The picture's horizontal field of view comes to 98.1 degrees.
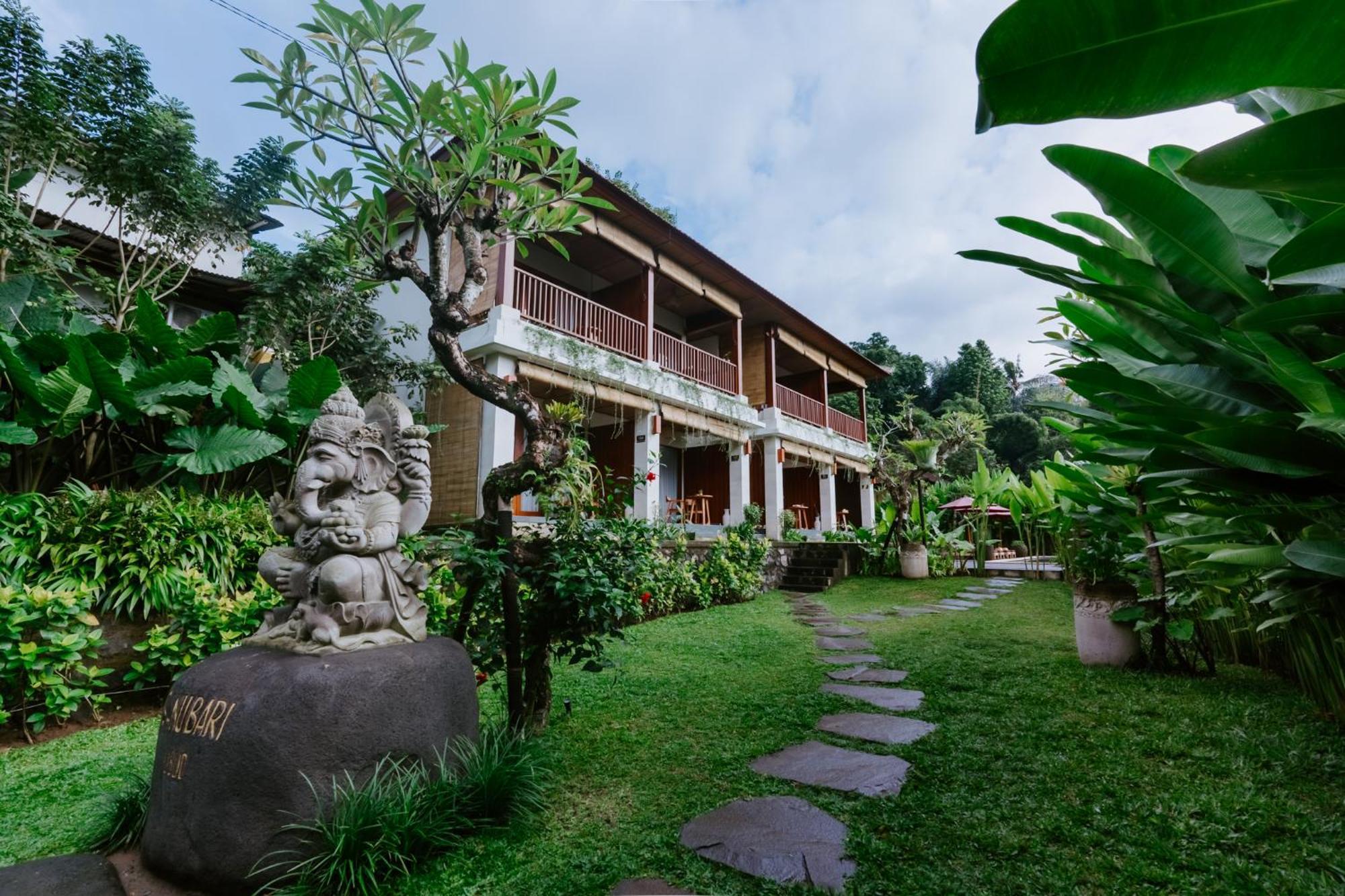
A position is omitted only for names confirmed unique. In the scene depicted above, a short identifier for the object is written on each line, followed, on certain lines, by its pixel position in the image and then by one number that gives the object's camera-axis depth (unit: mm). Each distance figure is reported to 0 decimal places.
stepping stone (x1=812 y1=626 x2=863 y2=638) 5812
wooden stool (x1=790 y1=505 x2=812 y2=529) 15305
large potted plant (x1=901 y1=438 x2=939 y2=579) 9922
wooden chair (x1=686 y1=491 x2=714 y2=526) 12934
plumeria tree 2674
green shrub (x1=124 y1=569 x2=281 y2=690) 4023
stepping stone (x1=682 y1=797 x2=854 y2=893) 1814
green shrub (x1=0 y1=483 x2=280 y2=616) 3904
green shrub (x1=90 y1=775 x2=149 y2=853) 2258
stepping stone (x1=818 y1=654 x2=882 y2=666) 4605
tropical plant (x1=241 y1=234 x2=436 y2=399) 7453
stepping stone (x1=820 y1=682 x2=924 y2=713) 3434
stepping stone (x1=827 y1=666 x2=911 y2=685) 4027
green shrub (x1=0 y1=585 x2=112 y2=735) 3451
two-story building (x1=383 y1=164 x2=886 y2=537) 8648
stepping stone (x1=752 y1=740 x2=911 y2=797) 2387
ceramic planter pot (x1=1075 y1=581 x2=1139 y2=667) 3684
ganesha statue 2305
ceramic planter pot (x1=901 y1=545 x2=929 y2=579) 9891
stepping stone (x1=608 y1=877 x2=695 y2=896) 1767
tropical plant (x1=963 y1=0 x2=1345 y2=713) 680
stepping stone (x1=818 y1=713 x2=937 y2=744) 2906
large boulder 1923
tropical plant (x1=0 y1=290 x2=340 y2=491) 4332
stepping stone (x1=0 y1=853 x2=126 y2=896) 1945
